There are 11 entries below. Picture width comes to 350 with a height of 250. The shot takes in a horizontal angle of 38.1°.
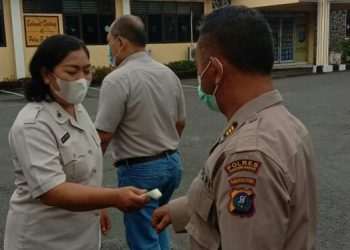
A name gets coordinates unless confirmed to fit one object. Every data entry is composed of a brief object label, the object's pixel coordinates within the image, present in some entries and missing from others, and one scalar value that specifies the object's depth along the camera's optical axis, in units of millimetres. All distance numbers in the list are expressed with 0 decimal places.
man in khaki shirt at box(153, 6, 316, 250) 1367
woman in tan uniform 2096
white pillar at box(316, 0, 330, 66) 21594
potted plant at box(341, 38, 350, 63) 24766
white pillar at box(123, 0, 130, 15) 20750
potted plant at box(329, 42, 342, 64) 24281
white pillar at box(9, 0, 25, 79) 18469
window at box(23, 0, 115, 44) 19297
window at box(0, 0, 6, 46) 18375
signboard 19000
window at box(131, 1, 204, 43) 21469
